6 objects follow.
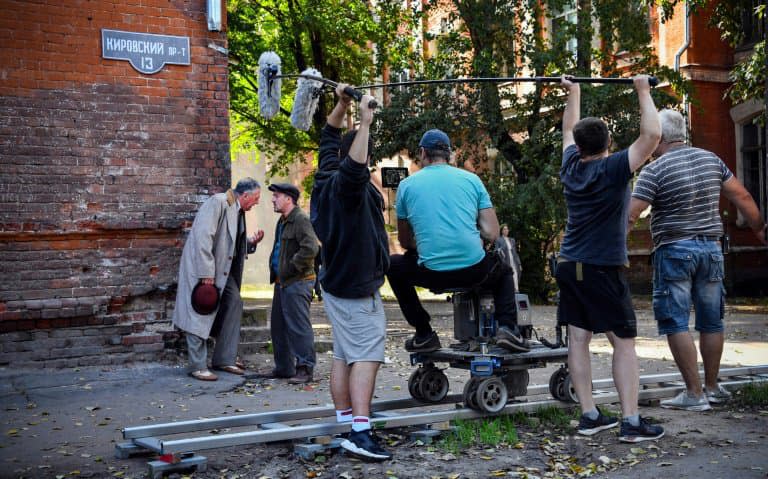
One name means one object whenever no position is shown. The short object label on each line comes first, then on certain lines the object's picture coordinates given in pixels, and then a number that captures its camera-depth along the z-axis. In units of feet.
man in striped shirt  23.57
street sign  32.19
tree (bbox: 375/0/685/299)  69.41
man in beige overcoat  31.45
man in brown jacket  31.17
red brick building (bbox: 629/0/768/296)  78.69
